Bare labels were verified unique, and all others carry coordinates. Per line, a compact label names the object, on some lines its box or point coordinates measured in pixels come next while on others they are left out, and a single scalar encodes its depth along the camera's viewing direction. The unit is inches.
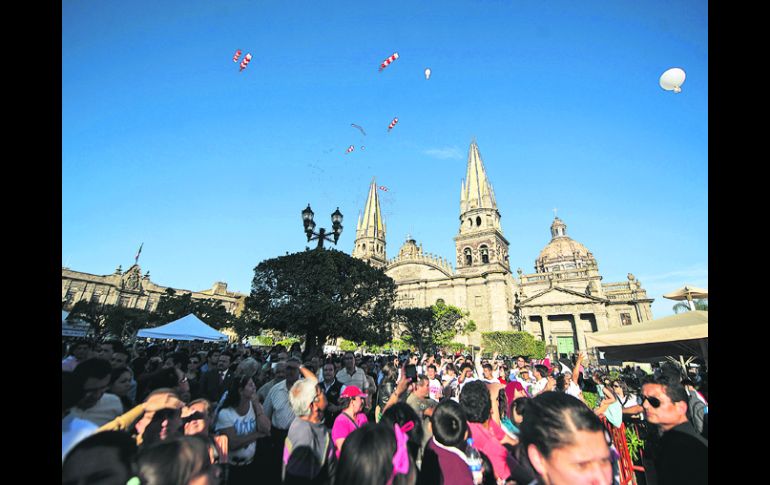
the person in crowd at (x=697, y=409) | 171.4
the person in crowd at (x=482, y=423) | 114.0
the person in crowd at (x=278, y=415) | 164.6
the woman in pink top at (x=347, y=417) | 121.1
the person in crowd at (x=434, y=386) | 276.1
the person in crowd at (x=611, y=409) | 198.8
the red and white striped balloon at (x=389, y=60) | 574.3
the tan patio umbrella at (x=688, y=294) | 335.9
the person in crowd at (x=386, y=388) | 196.7
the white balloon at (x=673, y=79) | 212.1
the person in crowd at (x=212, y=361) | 317.1
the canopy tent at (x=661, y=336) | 282.8
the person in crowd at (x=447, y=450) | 96.4
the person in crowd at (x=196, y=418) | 107.8
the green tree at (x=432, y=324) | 1382.9
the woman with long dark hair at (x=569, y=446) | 64.9
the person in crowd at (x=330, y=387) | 227.2
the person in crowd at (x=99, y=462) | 61.6
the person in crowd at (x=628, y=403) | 222.7
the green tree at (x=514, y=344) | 1293.1
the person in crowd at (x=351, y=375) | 250.1
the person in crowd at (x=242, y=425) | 132.8
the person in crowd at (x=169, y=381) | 142.9
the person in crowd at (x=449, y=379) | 247.3
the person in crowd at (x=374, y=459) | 72.9
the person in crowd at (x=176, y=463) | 62.0
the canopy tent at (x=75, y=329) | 738.8
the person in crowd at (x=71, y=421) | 74.2
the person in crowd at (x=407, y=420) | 127.2
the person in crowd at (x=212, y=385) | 208.4
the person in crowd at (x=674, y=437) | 86.0
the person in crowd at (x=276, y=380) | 202.2
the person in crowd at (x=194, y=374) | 235.8
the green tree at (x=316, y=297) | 595.8
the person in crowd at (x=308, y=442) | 108.2
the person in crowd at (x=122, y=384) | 137.3
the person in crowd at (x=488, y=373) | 273.6
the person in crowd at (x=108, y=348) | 221.7
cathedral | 1455.5
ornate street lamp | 366.9
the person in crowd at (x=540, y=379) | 268.7
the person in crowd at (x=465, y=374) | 282.8
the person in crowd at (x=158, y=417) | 100.7
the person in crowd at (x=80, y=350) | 232.2
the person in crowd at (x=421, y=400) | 173.5
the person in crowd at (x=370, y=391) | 209.2
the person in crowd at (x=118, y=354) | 216.9
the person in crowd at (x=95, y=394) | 100.7
